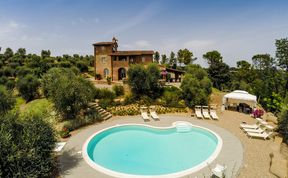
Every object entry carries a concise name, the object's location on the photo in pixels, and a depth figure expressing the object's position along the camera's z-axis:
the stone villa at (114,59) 34.19
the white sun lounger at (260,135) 13.23
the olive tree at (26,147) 6.89
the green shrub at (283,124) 13.36
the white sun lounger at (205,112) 18.29
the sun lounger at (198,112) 18.47
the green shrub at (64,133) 13.39
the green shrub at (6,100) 13.98
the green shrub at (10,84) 33.49
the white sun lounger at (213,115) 18.02
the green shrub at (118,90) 24.90
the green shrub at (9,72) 43.69
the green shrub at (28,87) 28.05
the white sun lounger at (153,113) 18.28
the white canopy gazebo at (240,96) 18.64
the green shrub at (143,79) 23.55
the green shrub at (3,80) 35.31
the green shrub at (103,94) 22.62
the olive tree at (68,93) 15.14
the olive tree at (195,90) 20.80
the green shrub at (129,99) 22.16
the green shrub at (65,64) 48.89
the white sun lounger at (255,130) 14.05
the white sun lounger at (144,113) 17.88
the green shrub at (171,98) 21.86
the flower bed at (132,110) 19.58
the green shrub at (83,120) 15.15
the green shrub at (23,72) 37.59
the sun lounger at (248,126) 14.84
